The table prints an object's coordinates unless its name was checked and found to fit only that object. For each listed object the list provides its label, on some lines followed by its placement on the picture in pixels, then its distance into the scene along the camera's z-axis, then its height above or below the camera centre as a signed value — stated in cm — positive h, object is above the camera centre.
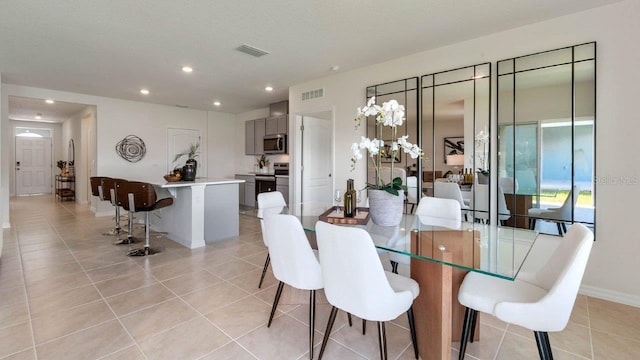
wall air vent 481 +133
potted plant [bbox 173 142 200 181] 428 +6
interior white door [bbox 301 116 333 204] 541 +31
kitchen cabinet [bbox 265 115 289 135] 649 +112
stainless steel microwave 655 +71
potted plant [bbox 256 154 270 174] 746 +29
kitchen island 406 -54
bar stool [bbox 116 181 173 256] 362 -29
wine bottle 238 -19
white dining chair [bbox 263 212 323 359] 180 -49
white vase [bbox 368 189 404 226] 212 -22
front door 995 +34
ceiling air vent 348 +149
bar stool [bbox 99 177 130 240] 424 -29
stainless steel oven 670 -8
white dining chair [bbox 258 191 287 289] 287 -27
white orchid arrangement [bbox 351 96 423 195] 201 +23
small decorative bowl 422 -4
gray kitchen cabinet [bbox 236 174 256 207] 726 -39
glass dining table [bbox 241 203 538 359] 149 -42
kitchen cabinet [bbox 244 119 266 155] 718 +97
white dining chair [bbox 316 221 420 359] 146 -52
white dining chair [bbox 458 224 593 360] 133 -62
